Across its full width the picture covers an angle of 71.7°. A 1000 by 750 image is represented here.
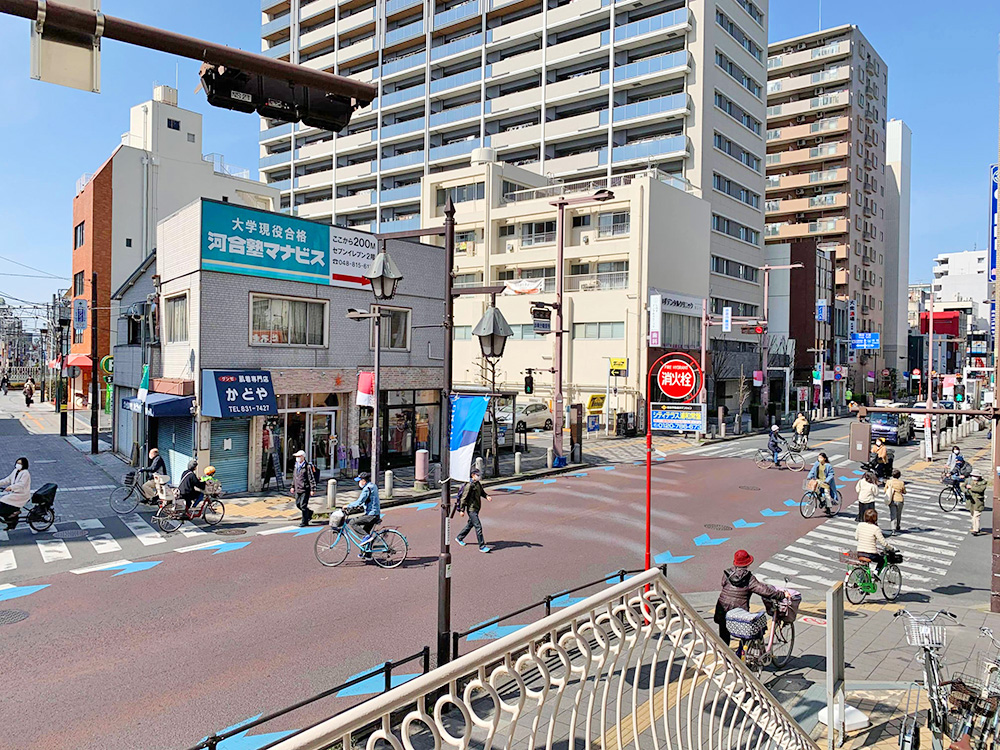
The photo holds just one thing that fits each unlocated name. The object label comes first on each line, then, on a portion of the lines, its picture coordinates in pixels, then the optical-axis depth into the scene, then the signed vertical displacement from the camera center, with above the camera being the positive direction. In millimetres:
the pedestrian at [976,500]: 17641 -3213
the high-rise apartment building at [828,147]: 73500 +24909
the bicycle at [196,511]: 16562 -3574
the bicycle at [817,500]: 19328 -3553
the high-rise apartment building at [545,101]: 52156 +22419
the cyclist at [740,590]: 8922 -2814
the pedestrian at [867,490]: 16000 -2692
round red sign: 11422 -138
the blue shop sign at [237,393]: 19891 -793
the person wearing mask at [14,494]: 15661 -2975
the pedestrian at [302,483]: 17516 -2947
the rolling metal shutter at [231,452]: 20547 -2576
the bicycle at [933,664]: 6602 -2870
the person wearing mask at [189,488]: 16781 -2982
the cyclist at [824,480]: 19359 -2991
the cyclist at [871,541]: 12320 -2979
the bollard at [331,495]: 18844 -3494
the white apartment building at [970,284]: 114006 +15527
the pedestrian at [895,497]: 17422 -3130
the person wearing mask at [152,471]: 17406 -2843
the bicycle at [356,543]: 13805 -3577
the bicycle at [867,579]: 12242 -3667
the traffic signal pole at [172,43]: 4152 +2140
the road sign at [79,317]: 34988 +2458
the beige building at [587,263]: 45031 +7535
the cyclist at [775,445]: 27750 -2908
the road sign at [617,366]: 40969 +287
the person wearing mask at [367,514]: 13742 -2911
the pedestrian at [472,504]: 14945 -2911
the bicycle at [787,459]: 27719 -3543
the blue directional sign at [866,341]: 57531 +2734
